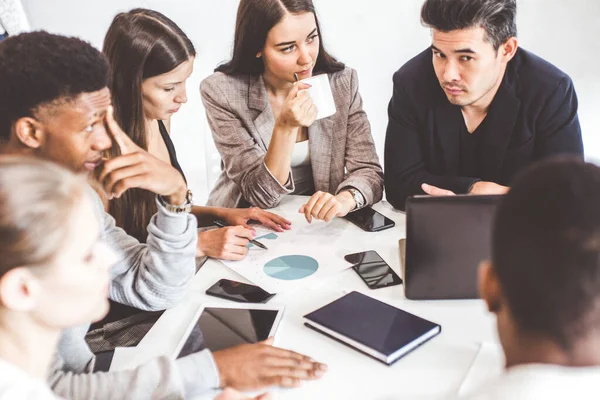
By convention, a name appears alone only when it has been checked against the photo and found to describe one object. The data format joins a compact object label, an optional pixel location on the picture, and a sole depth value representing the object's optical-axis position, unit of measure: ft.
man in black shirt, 4.76
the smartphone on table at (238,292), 3.71
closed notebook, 3.08
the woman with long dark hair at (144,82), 4.71
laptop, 3.43
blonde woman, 2.14
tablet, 3.32
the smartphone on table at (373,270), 3.81
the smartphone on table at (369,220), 4.63
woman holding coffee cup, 5.35
